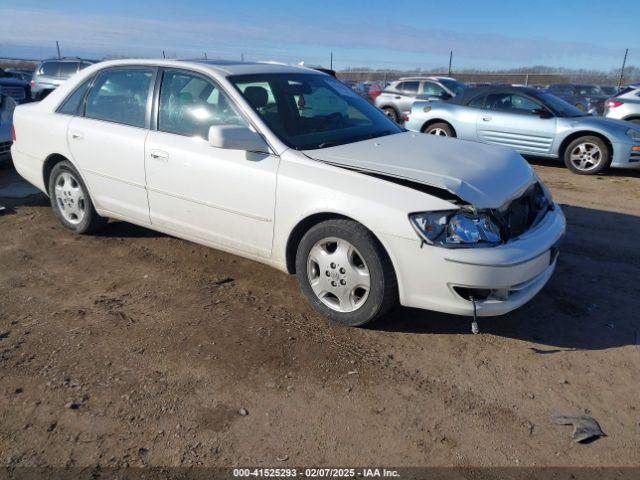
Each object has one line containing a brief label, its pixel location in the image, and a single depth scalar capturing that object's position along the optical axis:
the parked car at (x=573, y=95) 18.62
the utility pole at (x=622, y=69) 22.84
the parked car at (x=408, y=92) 15.47
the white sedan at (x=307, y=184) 3.15
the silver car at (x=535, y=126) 8.51
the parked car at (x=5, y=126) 7.75
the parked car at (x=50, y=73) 16.19
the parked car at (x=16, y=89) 12.72
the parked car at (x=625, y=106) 11.91
